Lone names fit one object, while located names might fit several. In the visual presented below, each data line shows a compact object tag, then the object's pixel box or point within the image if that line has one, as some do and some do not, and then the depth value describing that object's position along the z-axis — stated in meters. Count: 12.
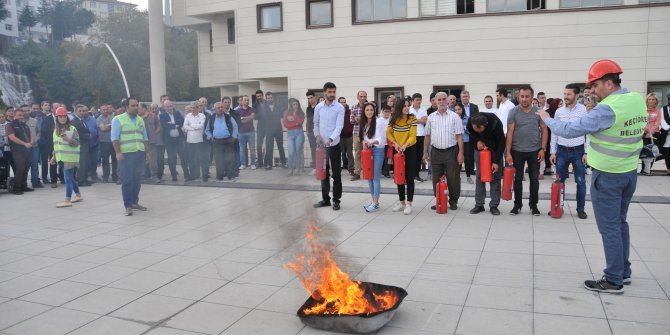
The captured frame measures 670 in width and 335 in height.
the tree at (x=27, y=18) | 93.19
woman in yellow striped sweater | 8.43
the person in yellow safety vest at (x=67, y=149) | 9.91
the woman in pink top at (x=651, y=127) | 12.02
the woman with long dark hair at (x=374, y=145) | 8.77
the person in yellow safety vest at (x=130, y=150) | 8.95
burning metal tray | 3.92
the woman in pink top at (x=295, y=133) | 13.28
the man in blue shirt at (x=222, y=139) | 12.64
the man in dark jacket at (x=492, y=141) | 8.15
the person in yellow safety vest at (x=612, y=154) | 4.75
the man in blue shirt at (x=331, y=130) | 8.88
